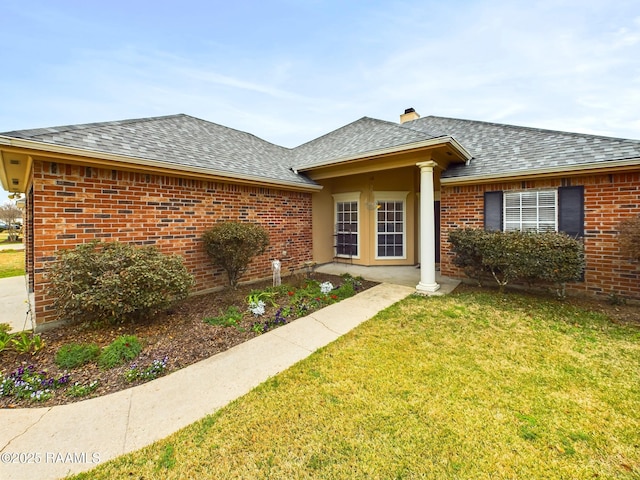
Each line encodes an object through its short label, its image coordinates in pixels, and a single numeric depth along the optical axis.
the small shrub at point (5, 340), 3.65
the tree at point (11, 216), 26.19
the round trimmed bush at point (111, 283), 3.90
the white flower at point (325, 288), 6.28
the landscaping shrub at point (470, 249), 6.24
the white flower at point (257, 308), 4.96
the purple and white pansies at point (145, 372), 3.11
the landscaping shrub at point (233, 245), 5.98
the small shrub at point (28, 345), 3.66
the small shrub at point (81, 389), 2.85
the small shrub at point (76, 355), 3.32
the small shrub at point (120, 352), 3.36
